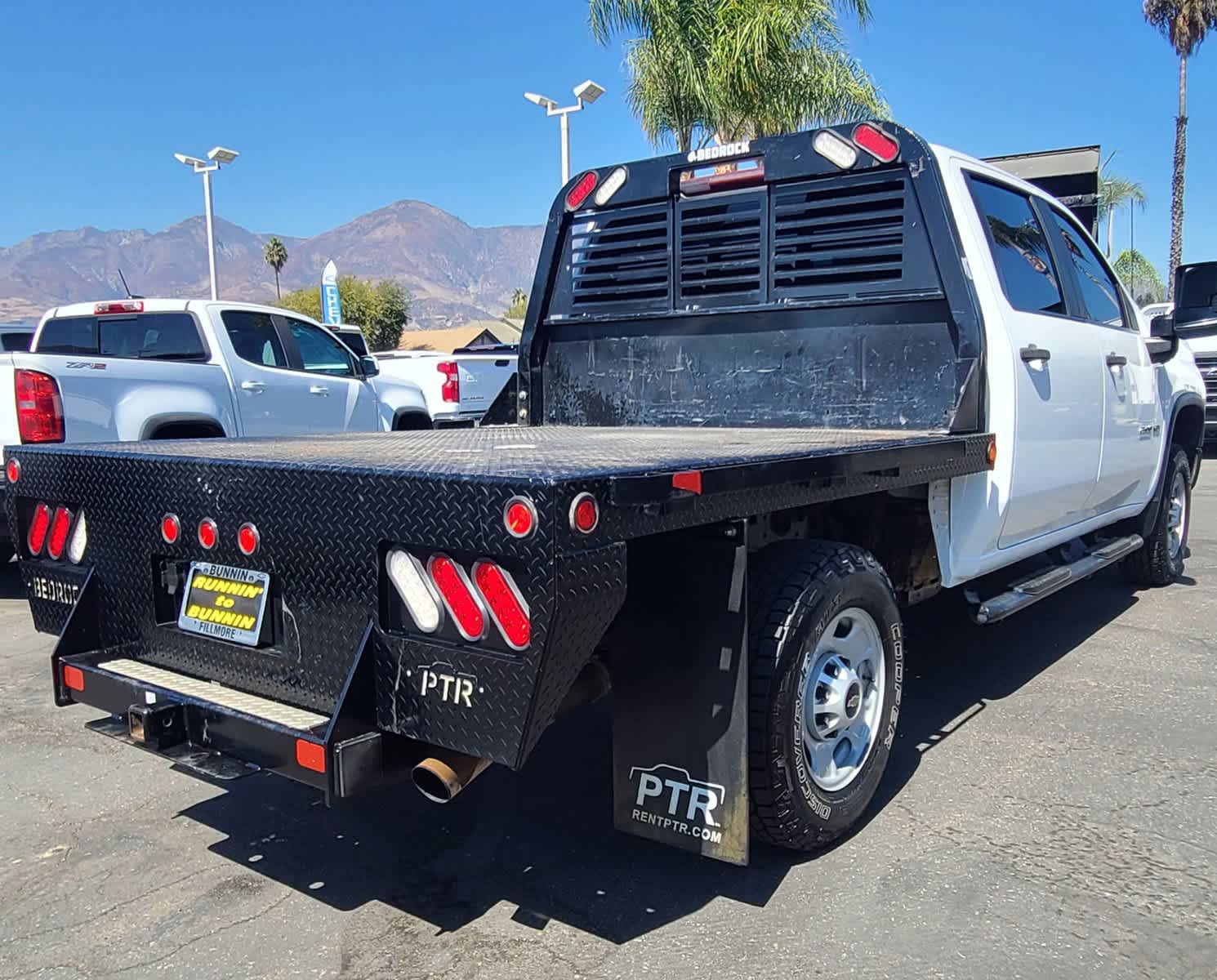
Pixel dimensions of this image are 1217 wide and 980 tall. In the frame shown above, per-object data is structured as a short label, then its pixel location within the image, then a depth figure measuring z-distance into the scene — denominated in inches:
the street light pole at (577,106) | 776.3
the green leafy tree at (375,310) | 2640.3
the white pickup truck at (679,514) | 95.5
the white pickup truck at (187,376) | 267.3
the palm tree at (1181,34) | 1226.0
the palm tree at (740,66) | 567.2
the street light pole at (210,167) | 1027.9
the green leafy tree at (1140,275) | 2428.6
